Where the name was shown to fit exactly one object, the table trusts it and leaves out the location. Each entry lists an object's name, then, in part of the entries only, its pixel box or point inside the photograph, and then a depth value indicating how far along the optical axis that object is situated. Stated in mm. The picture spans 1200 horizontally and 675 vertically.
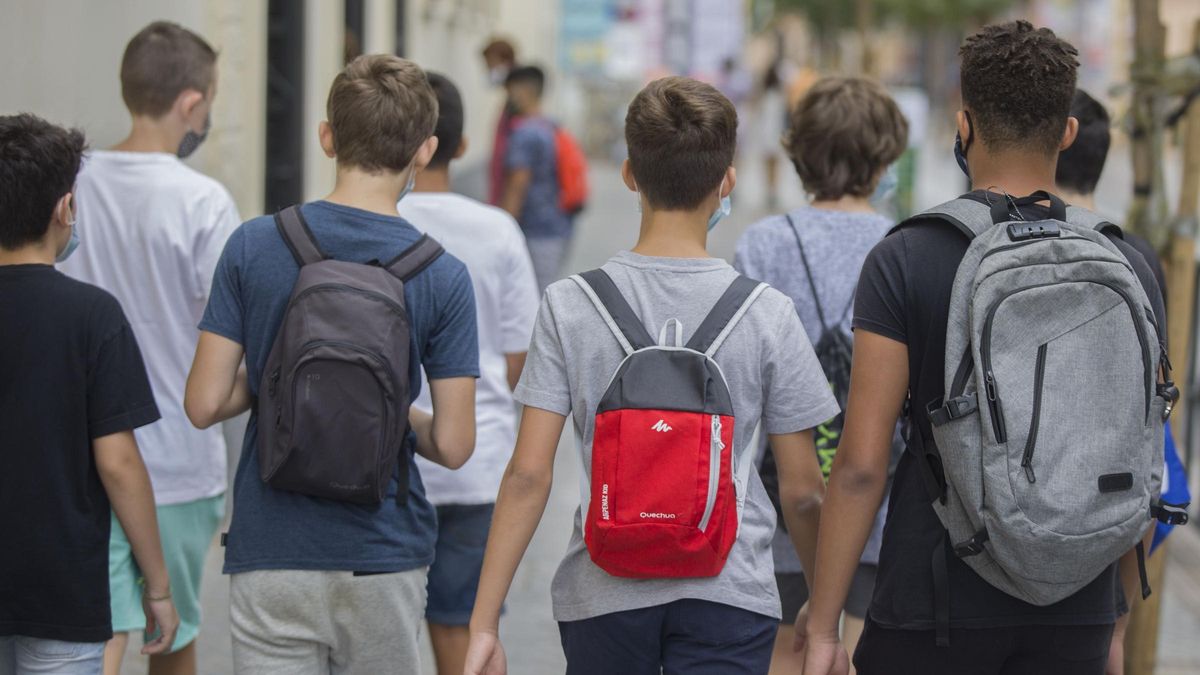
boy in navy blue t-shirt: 6473
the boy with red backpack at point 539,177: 18484
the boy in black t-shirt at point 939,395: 5723
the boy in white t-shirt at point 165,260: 8227
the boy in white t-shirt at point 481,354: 8359
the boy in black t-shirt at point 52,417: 6352
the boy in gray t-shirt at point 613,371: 5945
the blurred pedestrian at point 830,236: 8047
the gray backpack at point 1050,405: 5336
